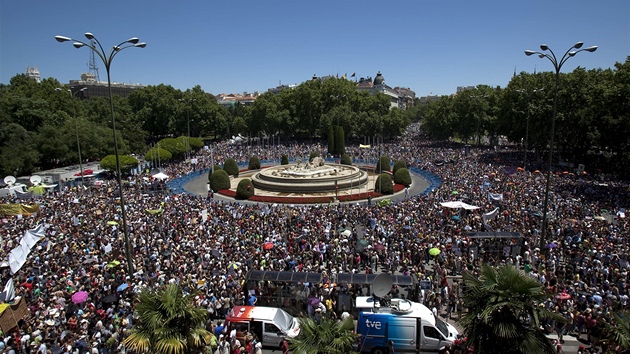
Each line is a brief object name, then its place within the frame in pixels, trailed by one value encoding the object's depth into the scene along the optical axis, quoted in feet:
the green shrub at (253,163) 153.07
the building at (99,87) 447.83
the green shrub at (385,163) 132.39
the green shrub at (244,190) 104.68
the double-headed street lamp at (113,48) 43.42
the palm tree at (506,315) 23.49
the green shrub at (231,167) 136.67
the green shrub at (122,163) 128.83
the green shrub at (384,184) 107.96
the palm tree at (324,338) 24.41
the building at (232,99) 533.67
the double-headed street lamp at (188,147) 172.31
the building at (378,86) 459.03
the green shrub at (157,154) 150.92
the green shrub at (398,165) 125.15
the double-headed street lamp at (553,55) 50.80
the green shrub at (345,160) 151.74
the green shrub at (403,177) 117.80
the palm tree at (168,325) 24.52
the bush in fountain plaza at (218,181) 114.01
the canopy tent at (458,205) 72.90
